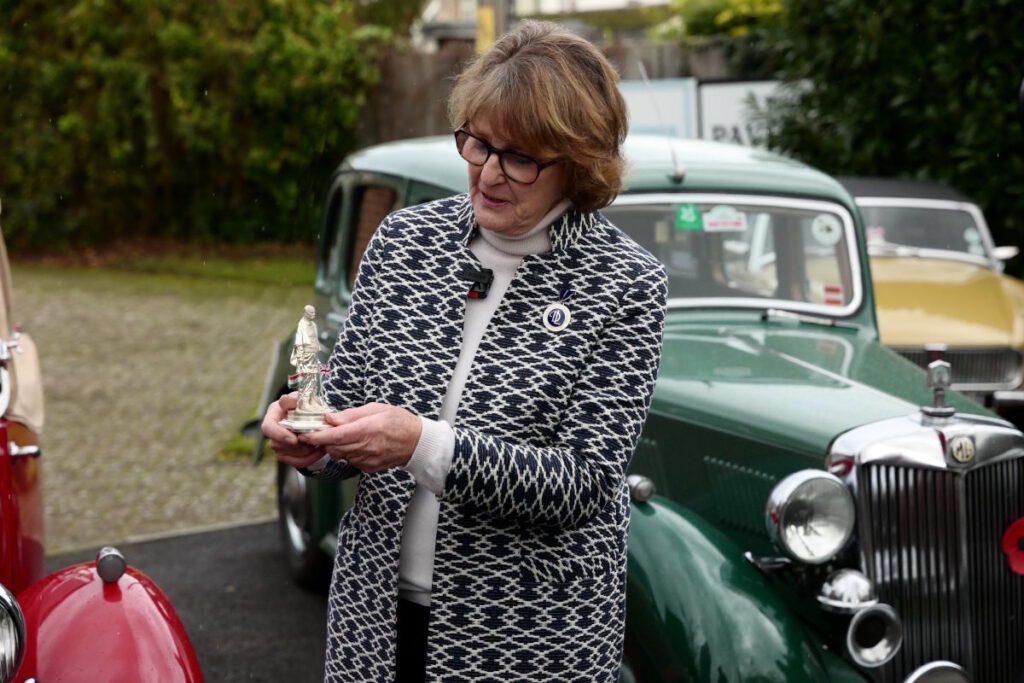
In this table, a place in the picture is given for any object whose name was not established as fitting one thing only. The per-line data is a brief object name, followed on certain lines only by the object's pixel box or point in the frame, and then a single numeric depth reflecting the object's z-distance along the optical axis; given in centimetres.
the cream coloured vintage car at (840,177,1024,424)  728
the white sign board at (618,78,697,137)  1001
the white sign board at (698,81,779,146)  1066
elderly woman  219
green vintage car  343
